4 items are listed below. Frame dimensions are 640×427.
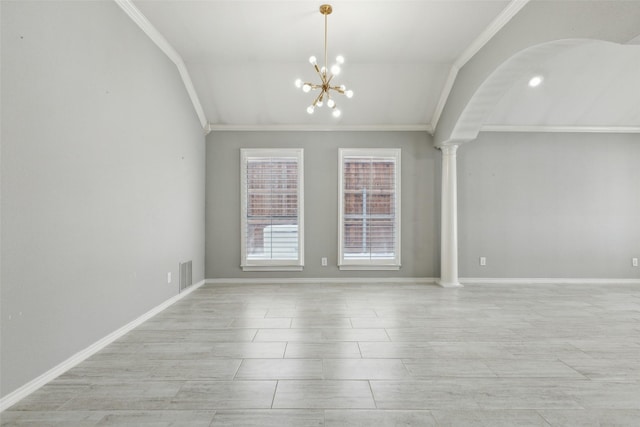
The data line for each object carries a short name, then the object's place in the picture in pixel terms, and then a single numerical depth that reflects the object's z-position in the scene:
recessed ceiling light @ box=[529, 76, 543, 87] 4.79
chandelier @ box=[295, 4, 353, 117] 3.48
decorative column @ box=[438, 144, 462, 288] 5.60
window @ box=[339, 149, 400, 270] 5.91
